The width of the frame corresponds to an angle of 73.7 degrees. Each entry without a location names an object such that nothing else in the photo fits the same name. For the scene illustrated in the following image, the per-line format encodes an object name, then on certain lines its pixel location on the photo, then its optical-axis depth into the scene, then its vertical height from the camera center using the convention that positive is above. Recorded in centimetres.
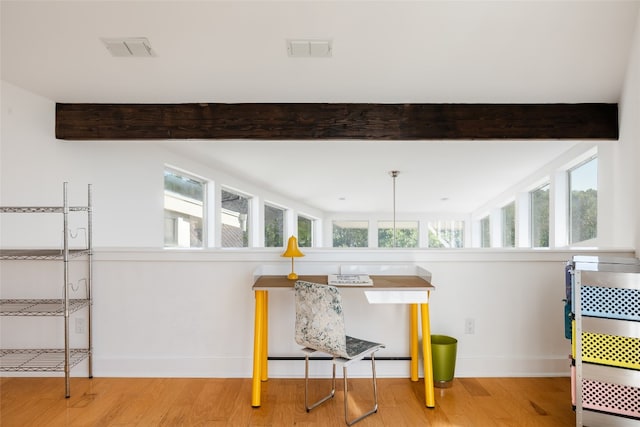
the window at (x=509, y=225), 702 -21
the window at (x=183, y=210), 472 +4
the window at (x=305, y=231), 858 -36
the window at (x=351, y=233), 999 -47
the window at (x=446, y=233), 1013 -48
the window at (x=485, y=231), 856 -39
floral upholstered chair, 231 -62
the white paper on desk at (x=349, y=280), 268 -43
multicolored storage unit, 217 -66
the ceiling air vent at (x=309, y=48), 264 +104
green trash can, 287 -101
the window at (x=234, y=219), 575 -8
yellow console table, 257 -53
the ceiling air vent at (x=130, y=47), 262 +105
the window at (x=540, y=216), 546 -4
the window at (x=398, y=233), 1013 -47
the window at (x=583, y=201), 401 +12
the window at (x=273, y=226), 707 -22
